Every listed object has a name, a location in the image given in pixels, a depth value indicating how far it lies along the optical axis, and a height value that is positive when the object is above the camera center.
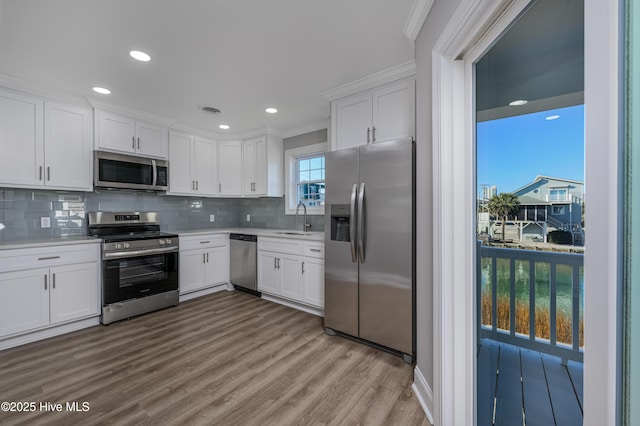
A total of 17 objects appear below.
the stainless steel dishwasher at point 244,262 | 3.74 -0.74
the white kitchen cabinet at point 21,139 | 2.52 +0.73
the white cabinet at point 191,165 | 3.79 +0.72
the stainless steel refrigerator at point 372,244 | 2.12 -0.29
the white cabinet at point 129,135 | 3.10 +0.98
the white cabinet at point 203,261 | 3.58 -0.71
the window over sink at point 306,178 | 3.90 +0.53
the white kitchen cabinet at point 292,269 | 3.04 -0.72
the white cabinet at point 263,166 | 4.09 +0.73
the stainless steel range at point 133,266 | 2.85 -0.63
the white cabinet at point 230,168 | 4.37 +0.74
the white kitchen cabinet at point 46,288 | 2.34 -0.73
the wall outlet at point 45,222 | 2.93 -0.11
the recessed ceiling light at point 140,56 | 2.10 +1.28
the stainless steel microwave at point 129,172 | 3.04 +0.50
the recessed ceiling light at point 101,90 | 2.72 +1.28
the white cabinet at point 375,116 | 2.41 +0.96
